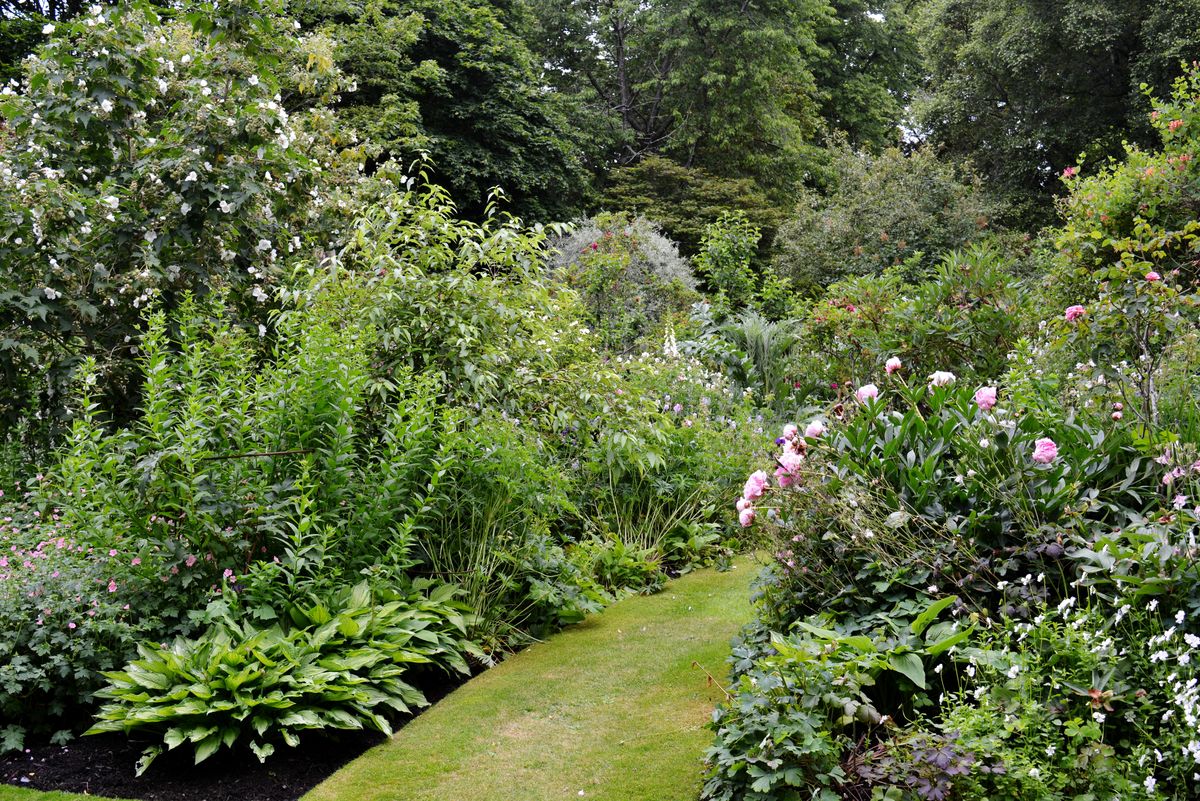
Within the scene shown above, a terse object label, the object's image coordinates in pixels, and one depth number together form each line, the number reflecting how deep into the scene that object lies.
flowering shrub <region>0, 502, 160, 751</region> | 3.38
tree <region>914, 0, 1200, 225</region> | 15.57
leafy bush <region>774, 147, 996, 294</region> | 14.39
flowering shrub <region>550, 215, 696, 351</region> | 12.39
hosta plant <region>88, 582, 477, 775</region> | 3.17
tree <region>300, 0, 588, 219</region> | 16.97
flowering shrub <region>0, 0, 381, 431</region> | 5.20
